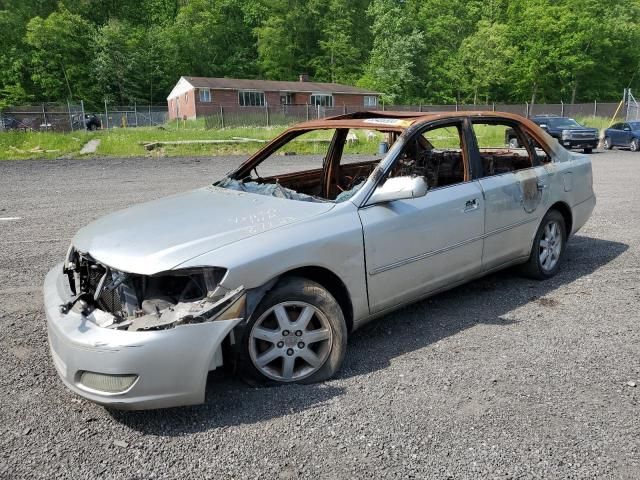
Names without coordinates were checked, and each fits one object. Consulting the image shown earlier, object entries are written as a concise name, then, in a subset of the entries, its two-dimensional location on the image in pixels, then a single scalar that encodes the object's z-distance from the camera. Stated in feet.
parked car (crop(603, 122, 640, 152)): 77.00
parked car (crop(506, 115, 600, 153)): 74.84
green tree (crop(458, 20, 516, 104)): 202.18
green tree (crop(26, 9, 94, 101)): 204.54
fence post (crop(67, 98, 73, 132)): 117.50
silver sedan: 9.06
